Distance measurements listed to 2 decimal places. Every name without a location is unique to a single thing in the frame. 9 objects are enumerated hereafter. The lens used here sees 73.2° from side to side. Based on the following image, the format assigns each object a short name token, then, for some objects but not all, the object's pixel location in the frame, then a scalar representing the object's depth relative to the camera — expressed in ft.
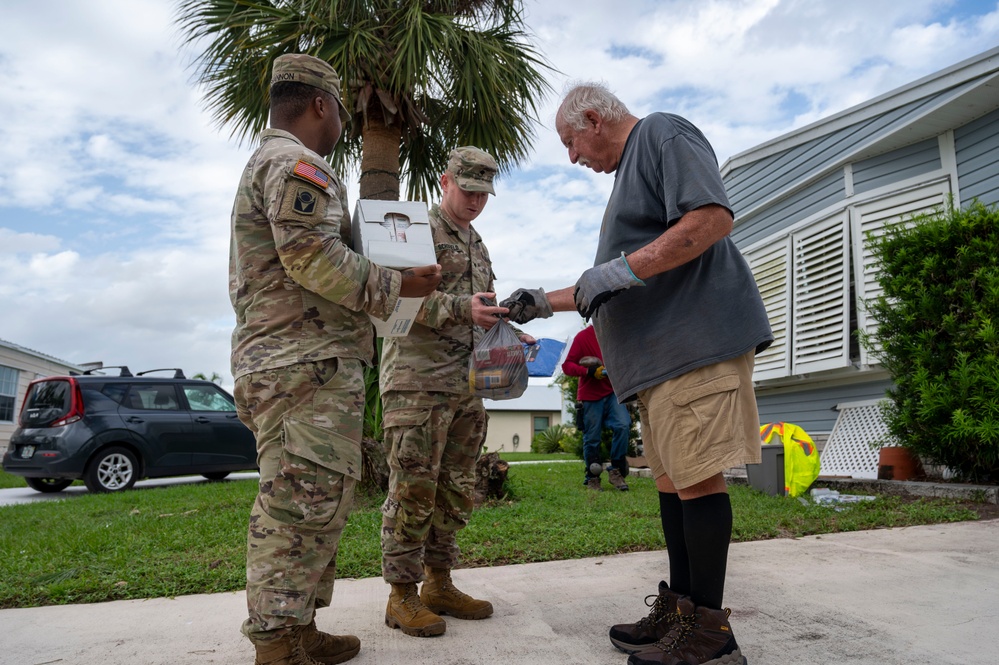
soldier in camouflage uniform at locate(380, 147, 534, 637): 8.34
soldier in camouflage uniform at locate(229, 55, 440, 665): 6.19
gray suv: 27.22
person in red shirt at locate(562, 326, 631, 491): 22.03
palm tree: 23.88
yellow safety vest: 17.83
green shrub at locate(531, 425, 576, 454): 68.64
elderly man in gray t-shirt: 6.48
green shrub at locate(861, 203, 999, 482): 15.12
